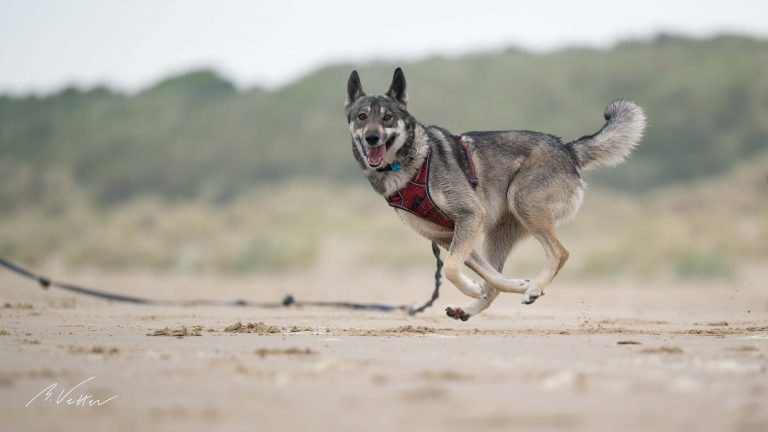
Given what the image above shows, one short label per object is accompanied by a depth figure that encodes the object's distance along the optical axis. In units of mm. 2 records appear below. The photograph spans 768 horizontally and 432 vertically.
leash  15867
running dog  14039
